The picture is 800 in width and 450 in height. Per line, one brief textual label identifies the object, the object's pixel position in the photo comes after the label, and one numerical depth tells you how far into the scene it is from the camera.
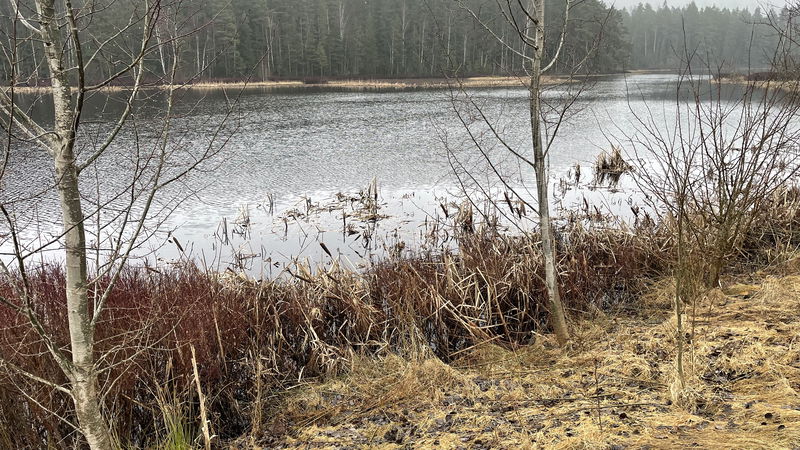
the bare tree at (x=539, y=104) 4.62
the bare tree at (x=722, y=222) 5.61
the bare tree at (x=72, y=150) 2.48
